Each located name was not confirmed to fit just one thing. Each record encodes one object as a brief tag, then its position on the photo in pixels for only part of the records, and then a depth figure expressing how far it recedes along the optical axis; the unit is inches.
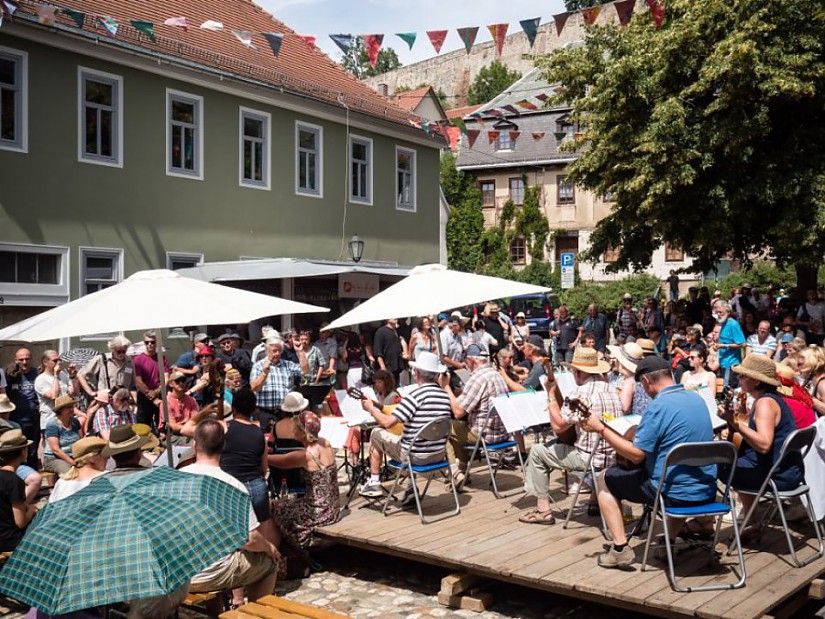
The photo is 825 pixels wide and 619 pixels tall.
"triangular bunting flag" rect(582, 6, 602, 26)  636.7
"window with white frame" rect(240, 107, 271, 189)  808.3
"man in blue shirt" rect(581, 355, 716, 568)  237.6
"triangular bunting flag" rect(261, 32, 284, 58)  674.8
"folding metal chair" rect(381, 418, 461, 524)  309.6
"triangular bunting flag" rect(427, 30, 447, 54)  660.7
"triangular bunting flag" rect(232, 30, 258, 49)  642.2
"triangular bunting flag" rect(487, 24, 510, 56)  650.2
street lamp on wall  856.9
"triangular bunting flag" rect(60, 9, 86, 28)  586.2
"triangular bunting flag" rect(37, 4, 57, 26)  555.2
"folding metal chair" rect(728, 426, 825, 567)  250.2
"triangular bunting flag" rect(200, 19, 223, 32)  646.5
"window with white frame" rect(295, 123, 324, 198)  867.4
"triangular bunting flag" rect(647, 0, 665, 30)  649.6
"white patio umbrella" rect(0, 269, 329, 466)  273.7
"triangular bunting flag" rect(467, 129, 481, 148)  940.6
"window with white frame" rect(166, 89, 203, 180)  737.6
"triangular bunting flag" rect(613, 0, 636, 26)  601.3
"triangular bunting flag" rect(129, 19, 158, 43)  594.2
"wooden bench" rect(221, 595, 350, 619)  200.7
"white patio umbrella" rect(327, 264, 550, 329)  357.7
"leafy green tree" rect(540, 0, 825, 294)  728.3
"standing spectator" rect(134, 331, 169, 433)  443.2
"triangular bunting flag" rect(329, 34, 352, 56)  652.1
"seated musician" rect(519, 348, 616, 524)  295.6
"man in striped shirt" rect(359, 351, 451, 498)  317.1
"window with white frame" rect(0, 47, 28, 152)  618.5
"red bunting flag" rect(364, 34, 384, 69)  665.0
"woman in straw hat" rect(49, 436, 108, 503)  228.7
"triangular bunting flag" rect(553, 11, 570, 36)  602.3
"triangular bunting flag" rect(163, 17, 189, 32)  611.8
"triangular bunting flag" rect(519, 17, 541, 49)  606.8
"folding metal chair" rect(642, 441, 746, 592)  228.8
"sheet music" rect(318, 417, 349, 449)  335.0
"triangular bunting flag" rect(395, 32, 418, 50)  658.8
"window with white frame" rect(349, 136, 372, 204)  935.9
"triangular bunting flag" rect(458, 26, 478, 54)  655.1
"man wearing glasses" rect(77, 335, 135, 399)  477.7
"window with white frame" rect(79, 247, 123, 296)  669.9
